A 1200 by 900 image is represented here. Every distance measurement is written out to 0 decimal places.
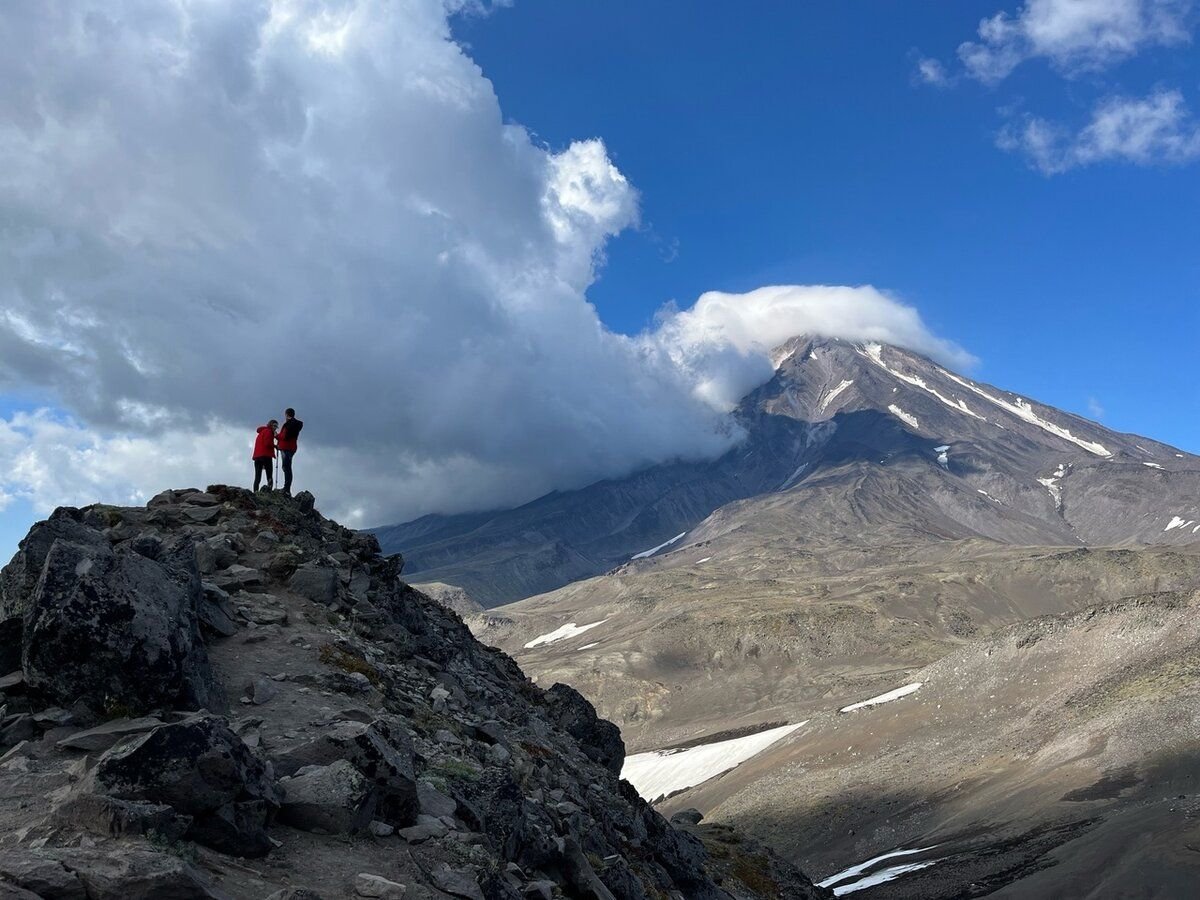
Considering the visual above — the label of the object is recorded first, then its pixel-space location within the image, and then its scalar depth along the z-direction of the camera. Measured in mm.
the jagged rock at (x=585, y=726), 33094
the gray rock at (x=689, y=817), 43594
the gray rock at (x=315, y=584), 20891
